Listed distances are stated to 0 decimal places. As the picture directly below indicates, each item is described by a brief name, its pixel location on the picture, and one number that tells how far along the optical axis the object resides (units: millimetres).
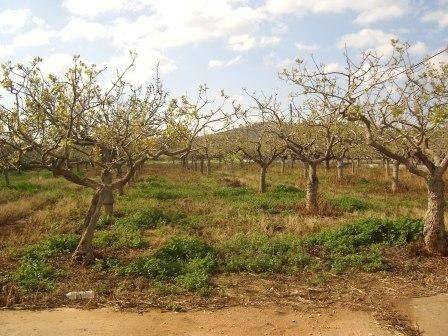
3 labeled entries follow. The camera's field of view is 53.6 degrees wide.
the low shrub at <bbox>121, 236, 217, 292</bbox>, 9852
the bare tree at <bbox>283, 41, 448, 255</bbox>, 11625
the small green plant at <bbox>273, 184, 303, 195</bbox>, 25516
